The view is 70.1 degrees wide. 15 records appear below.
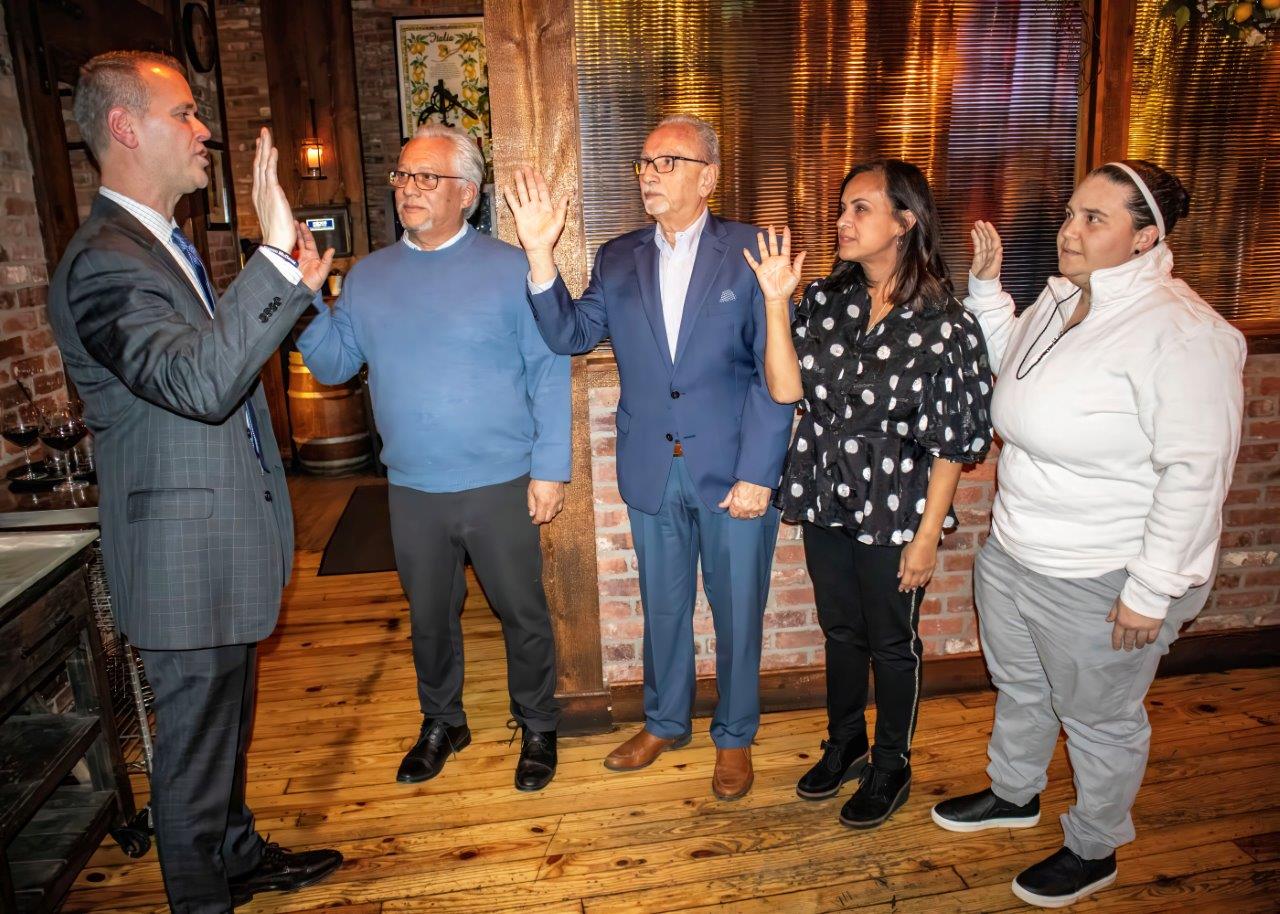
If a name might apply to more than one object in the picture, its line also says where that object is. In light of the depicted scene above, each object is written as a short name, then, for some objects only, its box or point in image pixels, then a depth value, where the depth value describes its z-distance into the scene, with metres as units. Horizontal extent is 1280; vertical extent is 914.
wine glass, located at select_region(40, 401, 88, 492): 2.75
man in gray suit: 1.77
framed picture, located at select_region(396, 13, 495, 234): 7.32
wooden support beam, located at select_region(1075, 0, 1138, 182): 2.85
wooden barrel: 6.50
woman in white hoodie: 1.91
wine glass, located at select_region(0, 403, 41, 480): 2.78
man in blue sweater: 2.54
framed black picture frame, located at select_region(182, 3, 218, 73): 5.50
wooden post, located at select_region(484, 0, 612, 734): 2.66
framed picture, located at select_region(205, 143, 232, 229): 6.00
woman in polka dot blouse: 2.25
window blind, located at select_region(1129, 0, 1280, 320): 2.94
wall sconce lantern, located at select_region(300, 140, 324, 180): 7.05
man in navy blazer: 2.43
